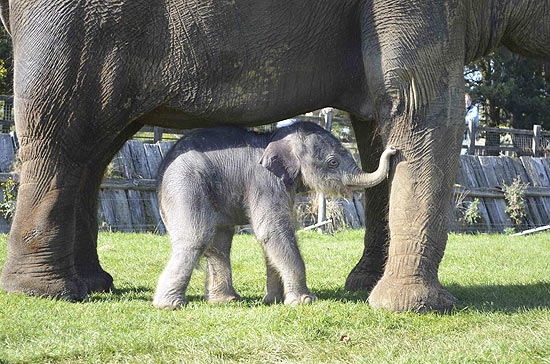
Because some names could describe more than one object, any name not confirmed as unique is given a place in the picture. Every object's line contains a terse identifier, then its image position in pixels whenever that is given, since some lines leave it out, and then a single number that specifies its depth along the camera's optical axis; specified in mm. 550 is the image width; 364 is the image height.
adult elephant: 8609
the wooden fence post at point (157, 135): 25922
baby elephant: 8711
